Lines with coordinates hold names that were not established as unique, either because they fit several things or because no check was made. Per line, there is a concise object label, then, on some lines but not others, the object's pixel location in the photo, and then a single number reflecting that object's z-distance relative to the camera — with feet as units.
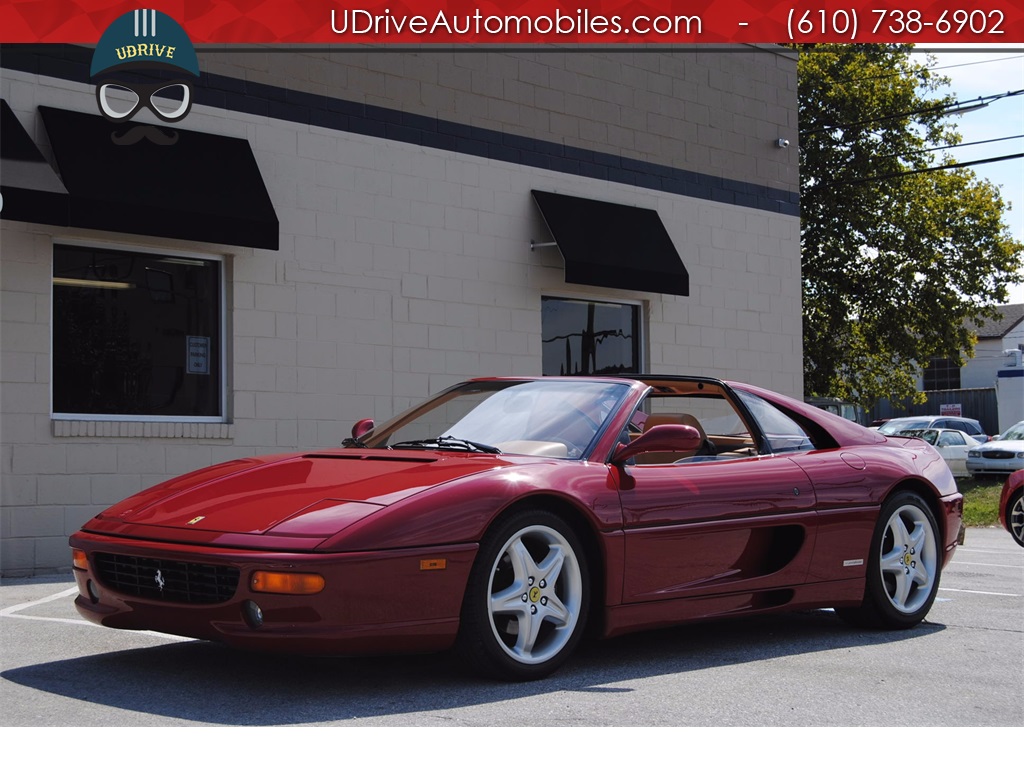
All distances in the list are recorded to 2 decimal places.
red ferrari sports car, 15.14
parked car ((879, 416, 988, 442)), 106.32
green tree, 100.42
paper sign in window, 36.06
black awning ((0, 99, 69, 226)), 30.42
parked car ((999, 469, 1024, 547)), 40.09
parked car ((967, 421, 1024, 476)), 89.25
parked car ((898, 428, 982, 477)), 98.94
